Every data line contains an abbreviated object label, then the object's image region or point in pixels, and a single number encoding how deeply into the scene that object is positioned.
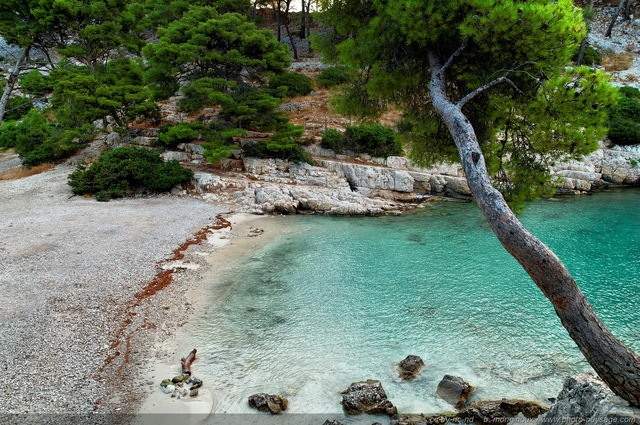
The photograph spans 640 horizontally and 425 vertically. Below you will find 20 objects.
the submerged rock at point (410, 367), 6.86
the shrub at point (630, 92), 31.30
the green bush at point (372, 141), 25.92
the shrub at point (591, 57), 35.53
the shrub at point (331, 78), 34.31
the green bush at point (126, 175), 18.31
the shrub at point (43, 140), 22.52
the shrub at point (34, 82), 20.34
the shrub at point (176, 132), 22.02
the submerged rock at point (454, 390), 6.14
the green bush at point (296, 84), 32.34
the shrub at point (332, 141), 25.94
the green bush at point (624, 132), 27.17
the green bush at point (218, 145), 21.14
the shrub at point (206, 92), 20.82
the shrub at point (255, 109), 21.91
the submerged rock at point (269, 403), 5.86
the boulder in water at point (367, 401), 5.87
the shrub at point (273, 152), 23.62
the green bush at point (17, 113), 33.34
